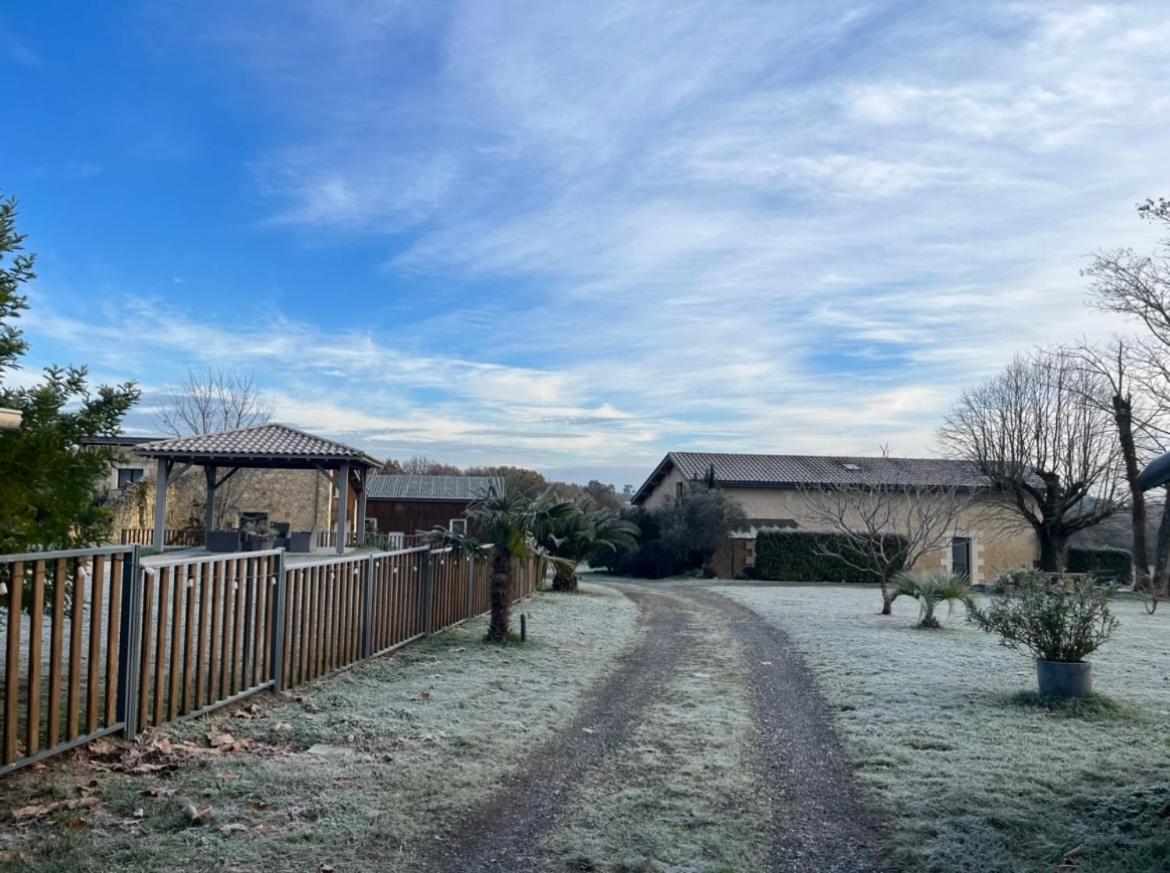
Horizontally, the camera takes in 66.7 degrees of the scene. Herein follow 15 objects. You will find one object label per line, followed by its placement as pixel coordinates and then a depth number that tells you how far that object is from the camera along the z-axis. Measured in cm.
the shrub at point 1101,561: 3222
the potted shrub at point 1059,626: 810
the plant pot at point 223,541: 2452
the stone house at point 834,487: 3403
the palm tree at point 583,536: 2200
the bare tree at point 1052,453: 2888
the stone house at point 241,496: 3409
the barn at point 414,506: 4919
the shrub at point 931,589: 1442
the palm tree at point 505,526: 1141
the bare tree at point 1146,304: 2491
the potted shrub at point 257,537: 2425
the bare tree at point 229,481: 3744
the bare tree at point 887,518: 1941
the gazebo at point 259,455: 2439
